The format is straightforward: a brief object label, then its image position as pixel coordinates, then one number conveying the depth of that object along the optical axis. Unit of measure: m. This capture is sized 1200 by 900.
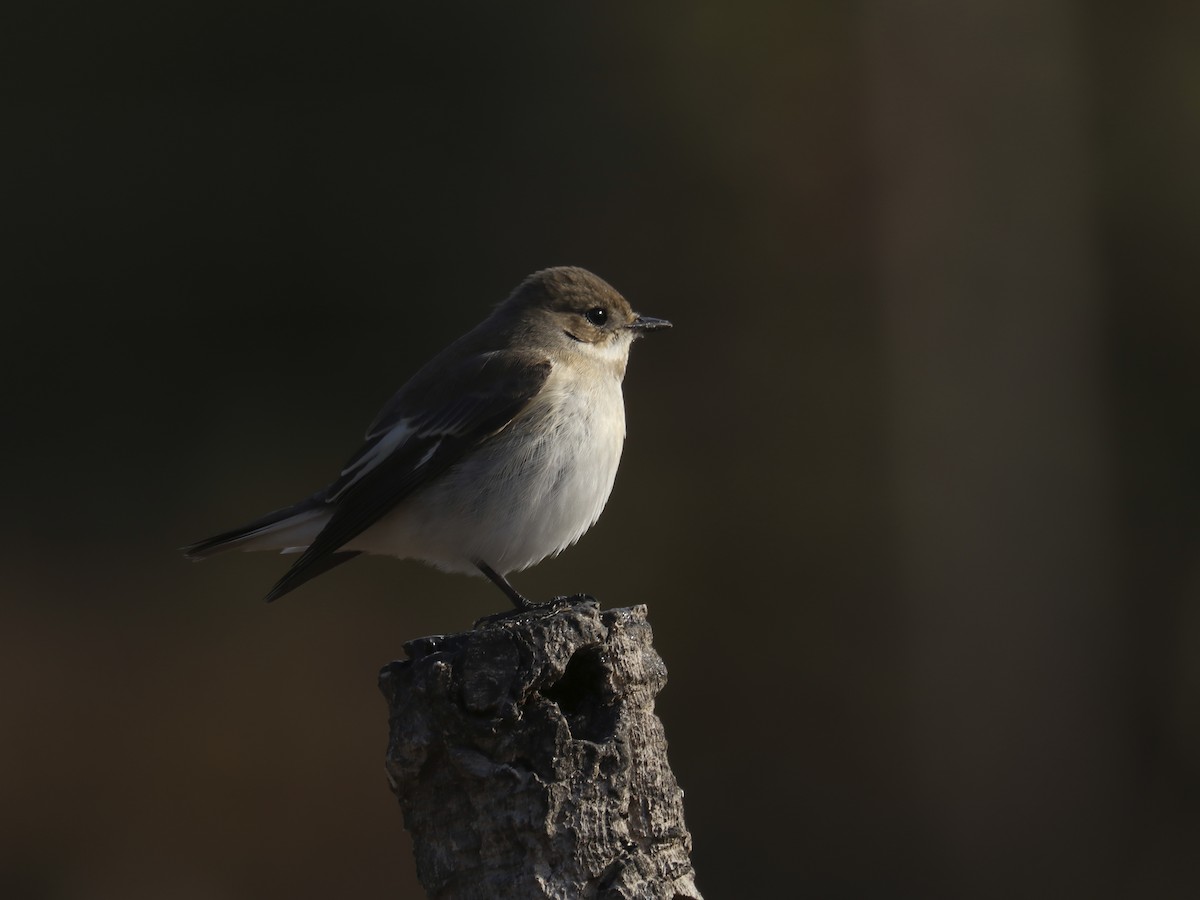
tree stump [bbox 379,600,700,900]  4.89
